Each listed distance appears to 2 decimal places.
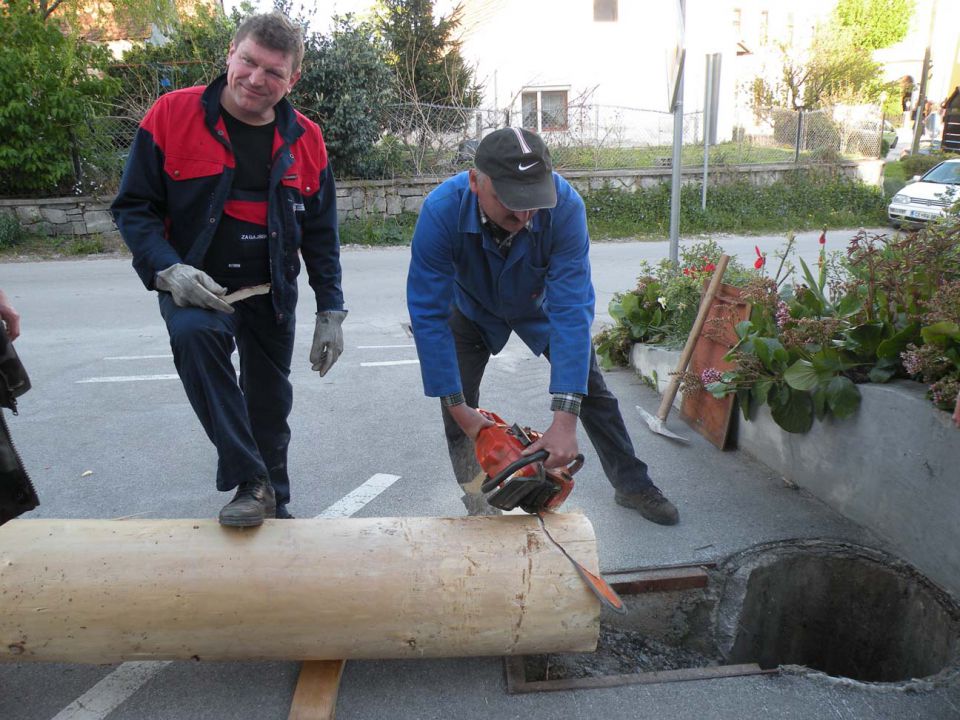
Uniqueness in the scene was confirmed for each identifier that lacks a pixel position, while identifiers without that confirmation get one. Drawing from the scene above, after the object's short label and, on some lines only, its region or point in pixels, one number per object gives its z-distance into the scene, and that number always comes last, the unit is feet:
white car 46.85
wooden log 7.86
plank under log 7.77
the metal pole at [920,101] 77.41
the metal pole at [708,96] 22.31
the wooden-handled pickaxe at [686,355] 15.06
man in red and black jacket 8.82
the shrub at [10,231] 43.09
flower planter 9.73
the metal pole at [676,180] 18.07
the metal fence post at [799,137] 56.49
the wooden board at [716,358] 14.51
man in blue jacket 8.48
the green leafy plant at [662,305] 17.15
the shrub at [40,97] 41.34
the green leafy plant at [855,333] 10.22
